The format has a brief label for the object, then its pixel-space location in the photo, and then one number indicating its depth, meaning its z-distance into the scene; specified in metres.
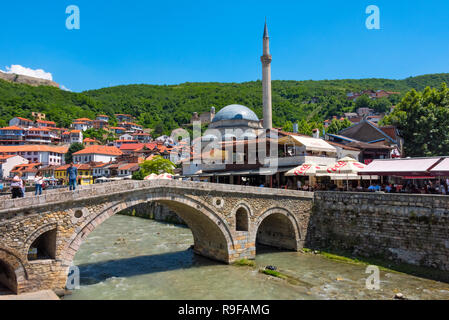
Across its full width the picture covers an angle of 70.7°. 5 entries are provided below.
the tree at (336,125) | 56.37
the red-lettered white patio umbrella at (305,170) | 17.81
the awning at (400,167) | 15.45
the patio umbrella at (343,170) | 16.92
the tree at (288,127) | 67.17
